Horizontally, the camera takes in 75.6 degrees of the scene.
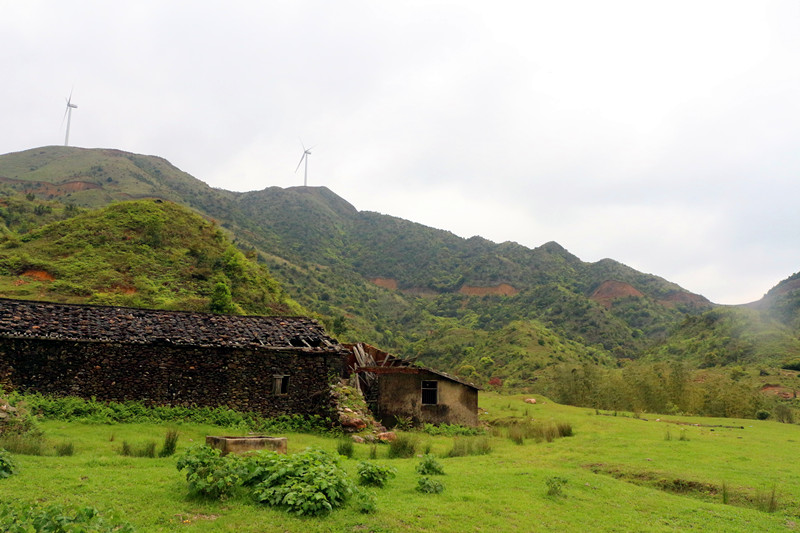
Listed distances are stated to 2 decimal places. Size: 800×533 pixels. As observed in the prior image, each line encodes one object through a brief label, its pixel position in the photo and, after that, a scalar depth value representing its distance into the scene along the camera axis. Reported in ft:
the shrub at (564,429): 64.85
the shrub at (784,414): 89.16
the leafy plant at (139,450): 40.55
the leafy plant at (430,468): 37.85
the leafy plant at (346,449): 46.83
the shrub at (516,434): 61.46
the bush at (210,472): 26.55
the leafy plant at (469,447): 51.88
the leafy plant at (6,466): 29.29
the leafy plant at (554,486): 33.71
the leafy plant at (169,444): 41.01
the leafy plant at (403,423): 72.54
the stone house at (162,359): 58.75
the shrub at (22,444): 36.58
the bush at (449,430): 72.43
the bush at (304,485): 25.40
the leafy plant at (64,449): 38.50
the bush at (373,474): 32.73
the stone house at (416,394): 73.82
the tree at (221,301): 113.19
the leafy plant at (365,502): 26.35
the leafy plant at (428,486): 32.09
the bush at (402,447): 49.26
